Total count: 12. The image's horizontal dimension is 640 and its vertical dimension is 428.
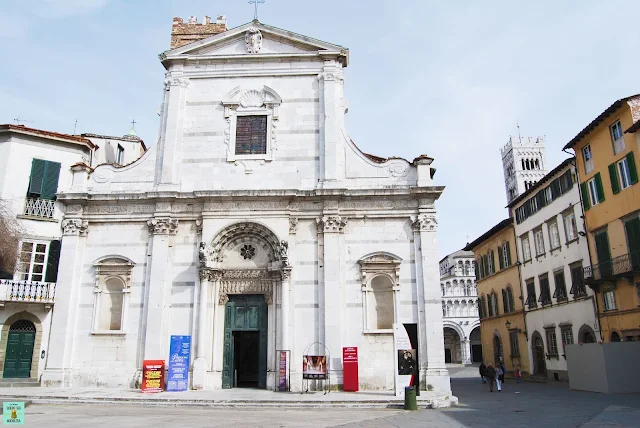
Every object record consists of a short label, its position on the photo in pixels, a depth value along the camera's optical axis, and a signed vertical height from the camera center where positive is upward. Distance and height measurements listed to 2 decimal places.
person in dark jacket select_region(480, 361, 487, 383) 26.02 -0.91
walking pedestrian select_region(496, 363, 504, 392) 25.26 -1.23
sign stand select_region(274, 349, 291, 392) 19.00 -0.72
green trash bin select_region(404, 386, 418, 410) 15.08 -1.34
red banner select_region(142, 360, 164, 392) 18.30 -0.76
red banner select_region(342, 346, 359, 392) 18.61 -0.58
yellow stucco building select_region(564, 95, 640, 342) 23.16 +6.44
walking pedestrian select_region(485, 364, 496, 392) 24.64 -1.06
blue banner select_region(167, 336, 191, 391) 18.70 -0.36
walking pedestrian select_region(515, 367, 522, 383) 30.97 -1.40
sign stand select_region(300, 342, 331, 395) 18.05 -0.52
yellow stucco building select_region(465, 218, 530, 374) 35.44 +3.93
